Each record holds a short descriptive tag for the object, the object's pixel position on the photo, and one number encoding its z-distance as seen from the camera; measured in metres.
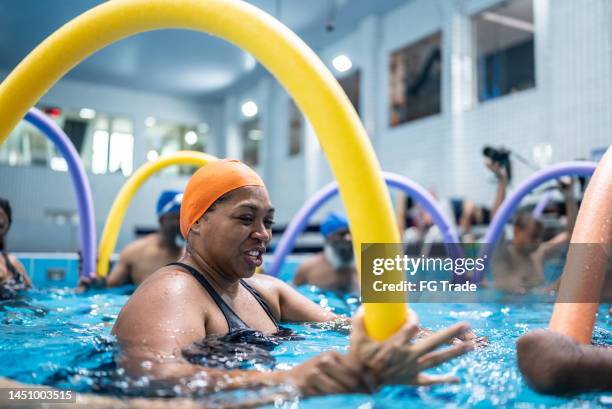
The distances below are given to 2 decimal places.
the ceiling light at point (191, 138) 19.58
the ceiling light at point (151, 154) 17.86
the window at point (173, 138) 18.42
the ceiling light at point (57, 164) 16.62
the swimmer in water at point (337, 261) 5.60
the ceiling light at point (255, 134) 18.56
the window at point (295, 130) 16.23
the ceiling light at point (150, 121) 18.22
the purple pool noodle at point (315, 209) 5.18
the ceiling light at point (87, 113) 17.25
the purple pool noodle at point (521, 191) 4.19
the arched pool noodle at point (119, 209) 5.04
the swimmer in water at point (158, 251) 5.20
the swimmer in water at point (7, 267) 4.50
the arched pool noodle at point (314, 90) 1.25
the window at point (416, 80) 11.60
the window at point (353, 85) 14.05
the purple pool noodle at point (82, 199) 4.41
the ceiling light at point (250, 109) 16.12
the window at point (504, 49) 10.57
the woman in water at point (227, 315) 1.34
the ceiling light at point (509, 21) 10.89
